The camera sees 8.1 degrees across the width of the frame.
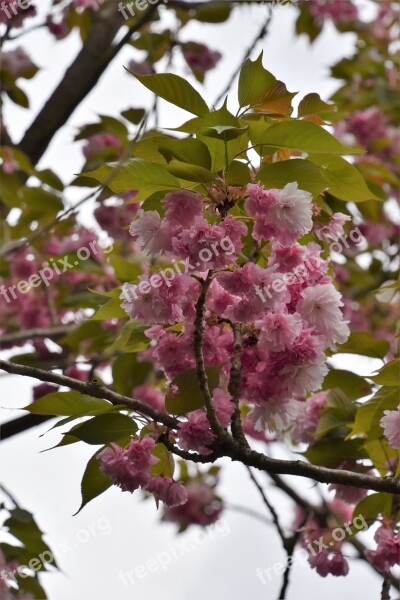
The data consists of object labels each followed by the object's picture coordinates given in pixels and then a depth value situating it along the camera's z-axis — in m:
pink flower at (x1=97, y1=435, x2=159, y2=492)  2.36
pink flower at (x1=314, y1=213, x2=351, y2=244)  2.48
